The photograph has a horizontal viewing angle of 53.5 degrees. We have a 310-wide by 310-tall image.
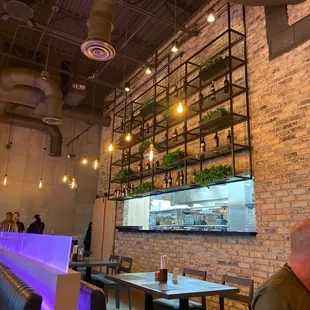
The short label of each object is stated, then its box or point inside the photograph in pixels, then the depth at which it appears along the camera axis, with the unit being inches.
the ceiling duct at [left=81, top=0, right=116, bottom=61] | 163.0
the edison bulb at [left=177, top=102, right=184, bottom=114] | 187.5
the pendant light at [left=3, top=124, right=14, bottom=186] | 379.2
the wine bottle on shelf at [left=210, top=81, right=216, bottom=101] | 215.1
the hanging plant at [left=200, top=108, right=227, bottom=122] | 194.2
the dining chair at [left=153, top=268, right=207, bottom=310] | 142.9
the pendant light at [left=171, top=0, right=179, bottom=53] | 216.5
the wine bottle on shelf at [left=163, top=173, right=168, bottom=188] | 245.8
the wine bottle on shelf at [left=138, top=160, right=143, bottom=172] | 286.9
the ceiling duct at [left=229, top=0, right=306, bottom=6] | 162.7
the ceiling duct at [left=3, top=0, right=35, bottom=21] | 196.3
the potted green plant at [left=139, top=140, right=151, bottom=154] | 279.5
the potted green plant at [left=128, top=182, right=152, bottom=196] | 266.6
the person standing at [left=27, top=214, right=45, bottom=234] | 340.8
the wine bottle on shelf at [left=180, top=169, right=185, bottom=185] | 232.4
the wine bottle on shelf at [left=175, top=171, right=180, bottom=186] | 233.5
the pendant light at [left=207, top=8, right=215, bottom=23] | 194.5
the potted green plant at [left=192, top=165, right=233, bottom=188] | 184.4
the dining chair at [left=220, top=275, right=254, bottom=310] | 143.0
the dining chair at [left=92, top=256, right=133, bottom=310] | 198.4
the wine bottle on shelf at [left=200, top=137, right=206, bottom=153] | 212.1
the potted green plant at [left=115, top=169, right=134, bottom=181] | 303.1
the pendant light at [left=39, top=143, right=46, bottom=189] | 387.1
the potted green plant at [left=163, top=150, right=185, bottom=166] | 229.8
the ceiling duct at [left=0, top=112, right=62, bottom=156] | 364.5
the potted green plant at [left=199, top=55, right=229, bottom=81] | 203.2
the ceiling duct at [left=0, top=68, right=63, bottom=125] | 282.0
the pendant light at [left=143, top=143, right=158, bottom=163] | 197.0
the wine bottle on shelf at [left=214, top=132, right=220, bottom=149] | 205.6
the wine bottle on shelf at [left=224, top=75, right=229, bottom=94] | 196.2
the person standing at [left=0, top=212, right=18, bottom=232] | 253.1
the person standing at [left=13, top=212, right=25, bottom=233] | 347.3
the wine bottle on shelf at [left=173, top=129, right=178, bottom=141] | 245.4
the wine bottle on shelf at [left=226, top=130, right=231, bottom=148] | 196.0
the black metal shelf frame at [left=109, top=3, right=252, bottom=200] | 193.2
